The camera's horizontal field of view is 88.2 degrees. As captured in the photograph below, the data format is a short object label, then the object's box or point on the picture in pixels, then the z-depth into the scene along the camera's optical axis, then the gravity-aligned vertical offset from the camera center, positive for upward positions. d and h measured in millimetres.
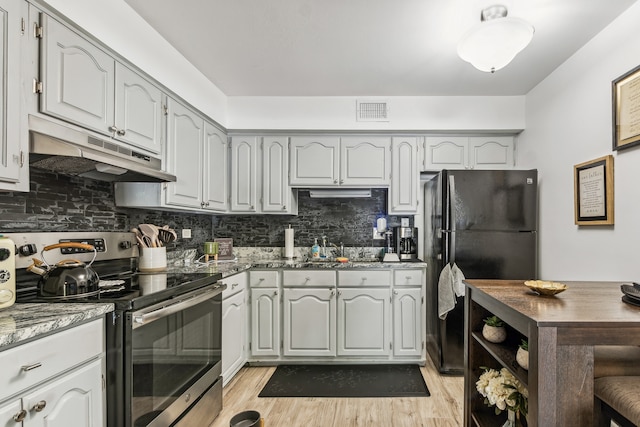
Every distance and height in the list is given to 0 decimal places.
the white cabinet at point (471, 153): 3215 +633
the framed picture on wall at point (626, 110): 1812 +618
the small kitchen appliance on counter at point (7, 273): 1222 -215
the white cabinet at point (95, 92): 1423 +637
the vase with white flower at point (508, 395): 1325 -721
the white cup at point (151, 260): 2168 -285
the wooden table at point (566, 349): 990 -397
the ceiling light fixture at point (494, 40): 1614 +911
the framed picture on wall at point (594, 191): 2006 +174
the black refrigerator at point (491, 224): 2764 -51
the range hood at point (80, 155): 1356 +283
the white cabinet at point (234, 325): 2520 -886
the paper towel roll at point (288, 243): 3424 -268
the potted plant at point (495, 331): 1464 -502
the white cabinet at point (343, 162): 3240 +544
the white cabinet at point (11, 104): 1229 +426
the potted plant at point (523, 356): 1182 -499
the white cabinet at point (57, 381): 980 -549
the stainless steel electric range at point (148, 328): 1369 -551
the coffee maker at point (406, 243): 3326 -259
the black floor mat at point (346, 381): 2537 -1347
